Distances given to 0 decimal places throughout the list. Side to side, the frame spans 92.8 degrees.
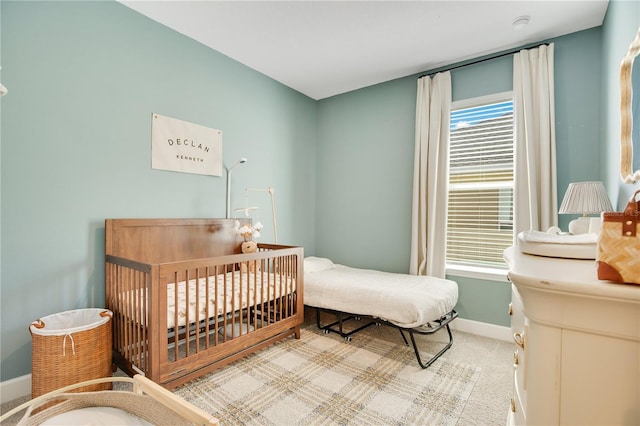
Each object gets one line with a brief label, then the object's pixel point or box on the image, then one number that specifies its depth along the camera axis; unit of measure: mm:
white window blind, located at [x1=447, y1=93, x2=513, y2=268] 2805
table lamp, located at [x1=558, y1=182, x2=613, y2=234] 1657
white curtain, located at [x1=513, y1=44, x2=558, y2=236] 2434
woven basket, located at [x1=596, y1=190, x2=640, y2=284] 619
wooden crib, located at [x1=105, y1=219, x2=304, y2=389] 1731
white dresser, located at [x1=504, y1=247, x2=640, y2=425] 604
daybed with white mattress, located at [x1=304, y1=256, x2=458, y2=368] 2213
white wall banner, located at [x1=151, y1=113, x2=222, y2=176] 2420
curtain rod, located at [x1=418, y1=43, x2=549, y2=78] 2596
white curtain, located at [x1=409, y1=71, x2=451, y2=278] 2971
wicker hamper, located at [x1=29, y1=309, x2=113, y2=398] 1580
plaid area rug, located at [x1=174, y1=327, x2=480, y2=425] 1635
